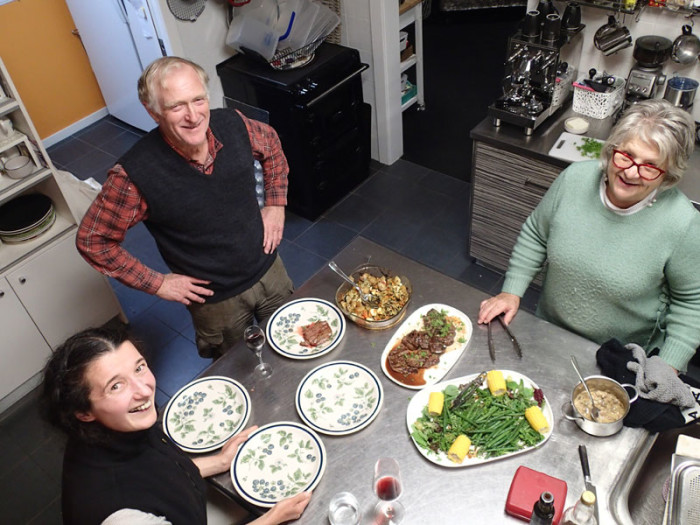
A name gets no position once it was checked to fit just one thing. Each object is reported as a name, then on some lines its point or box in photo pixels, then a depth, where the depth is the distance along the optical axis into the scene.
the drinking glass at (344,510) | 1.50
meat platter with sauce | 1.83
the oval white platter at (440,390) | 1.60
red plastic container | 1.46
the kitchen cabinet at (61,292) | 2.96
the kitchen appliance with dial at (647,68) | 2.73
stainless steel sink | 1.48
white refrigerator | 3.93
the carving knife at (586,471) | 1.48
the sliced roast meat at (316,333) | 1.98
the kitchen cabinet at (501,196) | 2.95
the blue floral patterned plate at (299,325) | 1.96
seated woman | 1.38
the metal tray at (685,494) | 1.42
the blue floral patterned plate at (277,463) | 1.62
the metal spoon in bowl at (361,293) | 2.03
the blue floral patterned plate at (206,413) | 1.77
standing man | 1.95
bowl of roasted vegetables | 1.98
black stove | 3.54
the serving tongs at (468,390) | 1.71
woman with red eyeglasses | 1.66
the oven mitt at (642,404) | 1.59
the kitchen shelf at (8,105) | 2.60
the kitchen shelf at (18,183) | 2.73
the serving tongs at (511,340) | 1.85
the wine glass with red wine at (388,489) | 1.50
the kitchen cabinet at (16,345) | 2.91
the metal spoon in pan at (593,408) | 1.62
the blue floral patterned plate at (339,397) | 1.74
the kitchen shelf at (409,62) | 4.42
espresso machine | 2.84
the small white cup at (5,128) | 2.70
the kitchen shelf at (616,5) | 2.73
